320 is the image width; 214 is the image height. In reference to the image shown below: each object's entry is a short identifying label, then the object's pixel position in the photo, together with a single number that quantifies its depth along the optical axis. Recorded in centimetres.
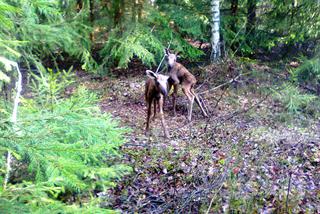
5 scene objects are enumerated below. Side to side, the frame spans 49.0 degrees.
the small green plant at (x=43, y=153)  190
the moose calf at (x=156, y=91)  671
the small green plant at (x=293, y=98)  961
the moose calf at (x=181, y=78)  877
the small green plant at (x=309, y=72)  1060
